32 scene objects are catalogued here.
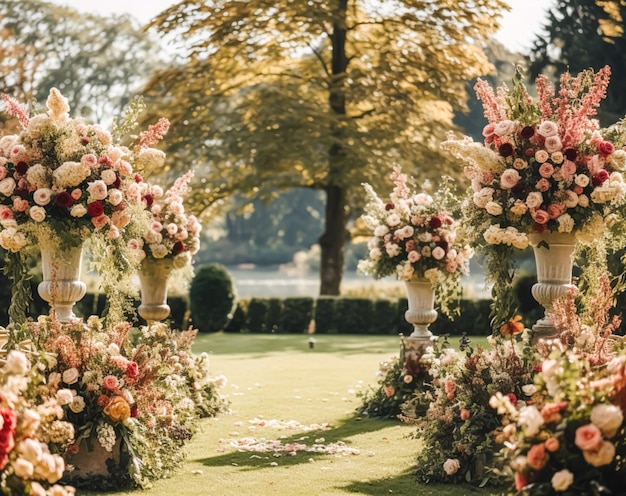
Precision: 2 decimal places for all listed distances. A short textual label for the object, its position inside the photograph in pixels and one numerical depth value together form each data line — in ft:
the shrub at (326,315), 72.02
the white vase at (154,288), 33.45
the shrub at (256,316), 73.36
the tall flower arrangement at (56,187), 22.62
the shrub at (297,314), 72.84
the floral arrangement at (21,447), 12.83
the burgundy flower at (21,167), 22.77
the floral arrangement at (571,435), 12.58
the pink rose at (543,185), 22.38
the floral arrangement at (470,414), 20.94
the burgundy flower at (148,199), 29.30
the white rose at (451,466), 20.99
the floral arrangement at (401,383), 31.68
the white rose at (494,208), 22.66
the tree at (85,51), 127.34
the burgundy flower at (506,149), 22.55
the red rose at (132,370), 20.99
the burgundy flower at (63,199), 22.58
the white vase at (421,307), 32.63
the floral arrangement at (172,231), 32.48
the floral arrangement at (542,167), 22.43
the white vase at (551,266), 23.58
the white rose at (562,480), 12.55
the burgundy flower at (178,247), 33.14
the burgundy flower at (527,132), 22.56
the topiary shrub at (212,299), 71.00
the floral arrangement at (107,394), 20.36
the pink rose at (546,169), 22.33
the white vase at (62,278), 23.94
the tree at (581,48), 86.58
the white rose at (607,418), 12.50
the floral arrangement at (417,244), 31.48
